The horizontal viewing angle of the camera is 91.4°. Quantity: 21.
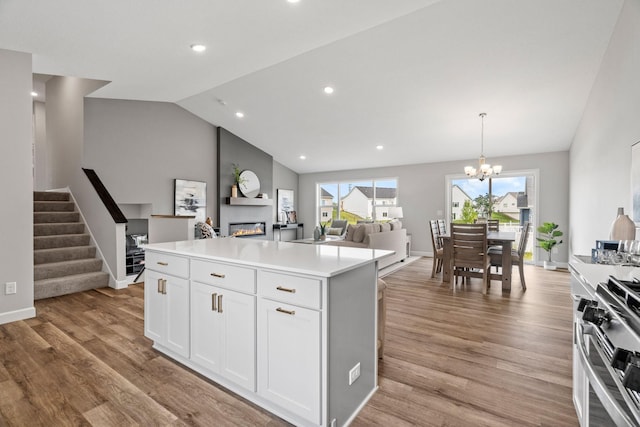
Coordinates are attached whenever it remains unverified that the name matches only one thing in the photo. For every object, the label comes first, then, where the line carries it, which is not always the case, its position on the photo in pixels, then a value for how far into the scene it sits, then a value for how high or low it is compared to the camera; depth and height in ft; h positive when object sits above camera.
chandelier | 16.97 +2.26
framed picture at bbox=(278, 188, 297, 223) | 32.04 +0.79
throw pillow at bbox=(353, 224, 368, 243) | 17.46 -1.34
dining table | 14.55 -2.04
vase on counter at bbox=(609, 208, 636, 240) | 6.29 -0.35
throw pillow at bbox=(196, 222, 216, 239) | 16.01 -1.12
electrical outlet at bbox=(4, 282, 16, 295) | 10.53 -2.70
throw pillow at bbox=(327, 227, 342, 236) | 30.30 -2.07
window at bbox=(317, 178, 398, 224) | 29.09 +1.10
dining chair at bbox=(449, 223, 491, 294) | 13.94 -1.81
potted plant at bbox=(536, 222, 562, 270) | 19.79 -1.84
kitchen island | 5.11 -2.17
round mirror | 26.30 +2.22
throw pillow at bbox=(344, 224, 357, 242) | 17.68 -1.26
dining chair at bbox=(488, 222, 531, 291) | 14.96 -2.18
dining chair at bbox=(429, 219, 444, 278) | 17.46 -2.20
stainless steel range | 2.36 -1.27
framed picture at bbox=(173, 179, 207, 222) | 21.54 +0.76
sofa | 17.48 -1.65
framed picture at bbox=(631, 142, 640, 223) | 7.47 +0.82
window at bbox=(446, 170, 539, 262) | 22.41 +0.86
